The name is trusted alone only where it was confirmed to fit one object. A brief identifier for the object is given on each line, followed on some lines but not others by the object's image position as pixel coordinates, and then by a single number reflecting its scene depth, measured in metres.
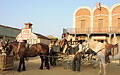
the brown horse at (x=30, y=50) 6.80
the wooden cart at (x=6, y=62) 6.29
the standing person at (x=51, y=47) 7.88
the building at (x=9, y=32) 13.19
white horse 5.90
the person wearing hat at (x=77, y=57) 6.74
